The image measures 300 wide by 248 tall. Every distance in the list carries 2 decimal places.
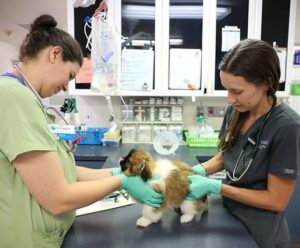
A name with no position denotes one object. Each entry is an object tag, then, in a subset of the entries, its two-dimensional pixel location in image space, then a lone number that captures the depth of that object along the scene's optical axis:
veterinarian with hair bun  0.84
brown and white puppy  1.15
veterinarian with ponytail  1.11
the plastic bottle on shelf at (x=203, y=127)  2.69
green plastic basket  2.58
